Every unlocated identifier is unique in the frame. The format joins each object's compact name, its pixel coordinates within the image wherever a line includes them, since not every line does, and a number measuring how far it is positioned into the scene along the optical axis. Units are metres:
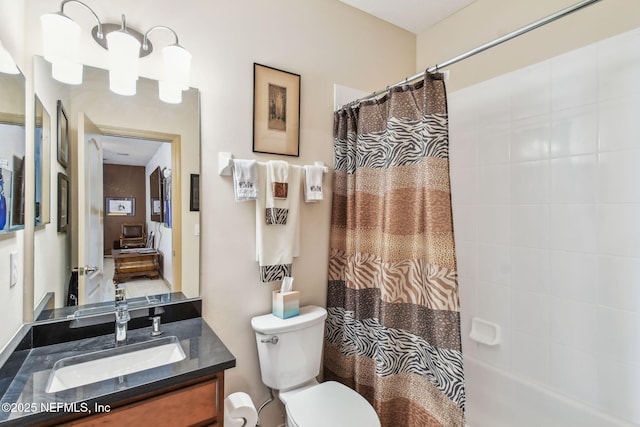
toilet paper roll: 1.36
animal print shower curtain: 1.41
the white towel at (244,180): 1.58
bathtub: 1.45
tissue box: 1.67
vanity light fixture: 1.18
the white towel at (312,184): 1.81
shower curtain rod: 1.05
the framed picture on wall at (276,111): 1.71
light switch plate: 1.05
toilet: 1.42
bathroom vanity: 0.88
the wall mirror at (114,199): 1.27
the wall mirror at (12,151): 0.93
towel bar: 1.59
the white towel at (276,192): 1.68
